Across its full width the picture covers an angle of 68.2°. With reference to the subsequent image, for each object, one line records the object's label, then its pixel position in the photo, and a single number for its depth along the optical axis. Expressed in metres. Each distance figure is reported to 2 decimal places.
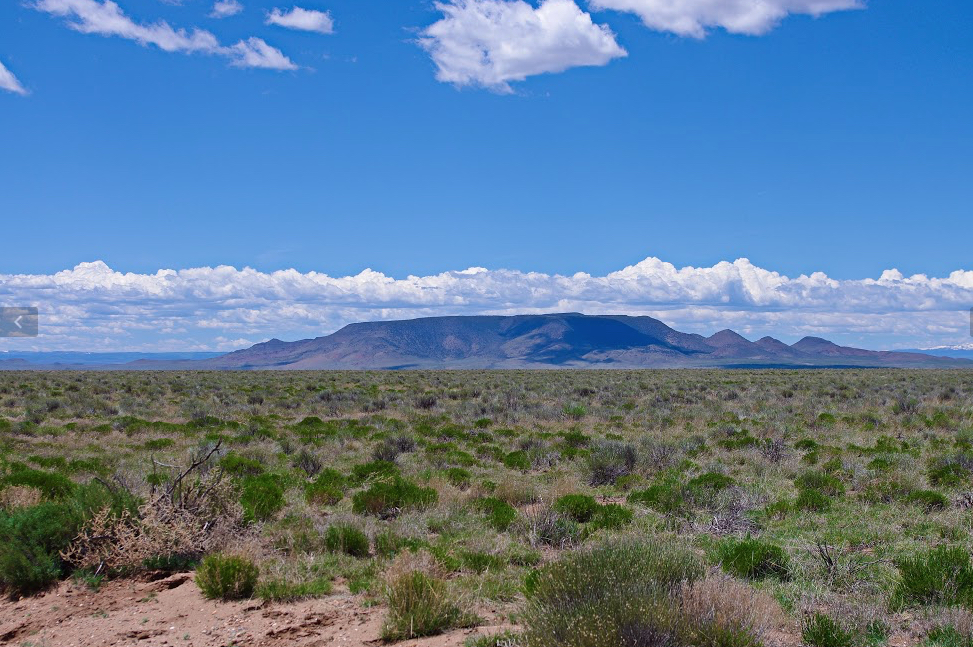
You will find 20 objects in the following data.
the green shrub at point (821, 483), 11.74
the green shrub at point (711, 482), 11.40
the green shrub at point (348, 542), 8.54
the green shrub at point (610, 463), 13.80
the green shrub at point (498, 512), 9.74
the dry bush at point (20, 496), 10.01
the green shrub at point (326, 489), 11.37
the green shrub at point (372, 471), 13.27
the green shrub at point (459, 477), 13.05
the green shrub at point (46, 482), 10.79
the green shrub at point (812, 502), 10.64
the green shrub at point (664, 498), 10.70
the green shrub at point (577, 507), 10.40
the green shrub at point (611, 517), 9.79
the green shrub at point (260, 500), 9.65
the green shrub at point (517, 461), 15.02
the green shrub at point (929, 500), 10.49
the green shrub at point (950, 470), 12.19
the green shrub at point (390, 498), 10.68
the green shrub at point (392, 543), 8.49
